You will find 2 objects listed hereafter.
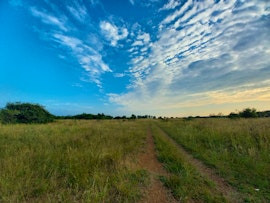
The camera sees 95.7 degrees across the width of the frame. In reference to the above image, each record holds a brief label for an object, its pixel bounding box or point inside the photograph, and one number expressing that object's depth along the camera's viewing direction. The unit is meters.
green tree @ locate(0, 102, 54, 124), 21.17
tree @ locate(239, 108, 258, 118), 24.91
